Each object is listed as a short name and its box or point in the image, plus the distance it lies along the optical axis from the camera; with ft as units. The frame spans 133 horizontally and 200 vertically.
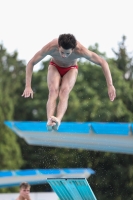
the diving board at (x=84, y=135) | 81.61
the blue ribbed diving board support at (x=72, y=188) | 48.24
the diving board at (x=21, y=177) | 96.17
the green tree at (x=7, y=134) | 149.59
